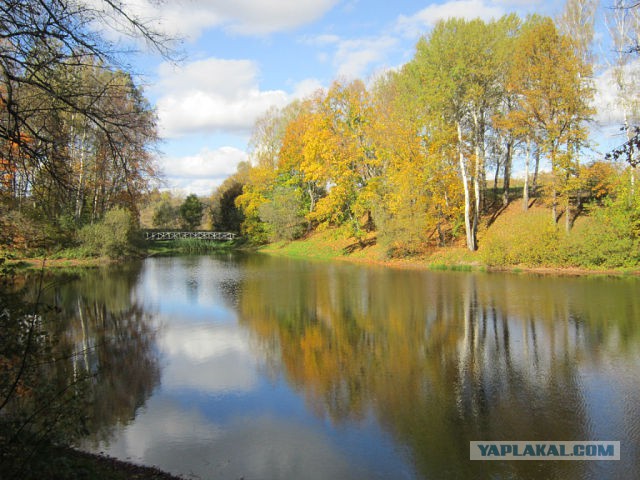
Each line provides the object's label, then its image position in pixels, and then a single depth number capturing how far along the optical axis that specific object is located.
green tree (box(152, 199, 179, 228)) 57.00
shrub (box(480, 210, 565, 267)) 20.88
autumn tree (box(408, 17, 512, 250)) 22.44
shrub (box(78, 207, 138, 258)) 26.84
